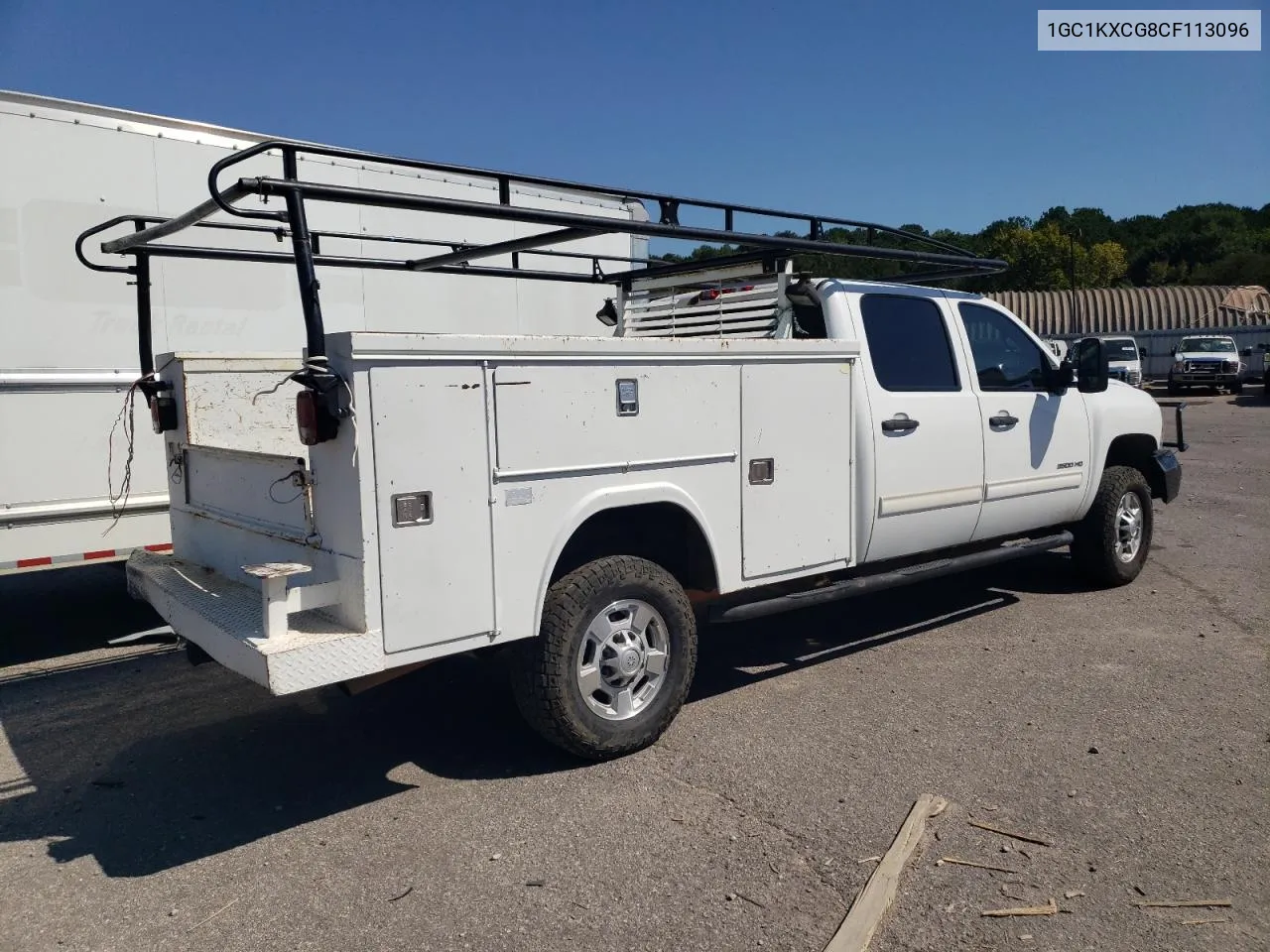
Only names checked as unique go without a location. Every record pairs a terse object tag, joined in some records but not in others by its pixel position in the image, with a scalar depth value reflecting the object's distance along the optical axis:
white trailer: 6.12
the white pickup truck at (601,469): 3.68
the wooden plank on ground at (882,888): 3.06
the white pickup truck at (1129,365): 29.62
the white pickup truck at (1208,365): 31.27
